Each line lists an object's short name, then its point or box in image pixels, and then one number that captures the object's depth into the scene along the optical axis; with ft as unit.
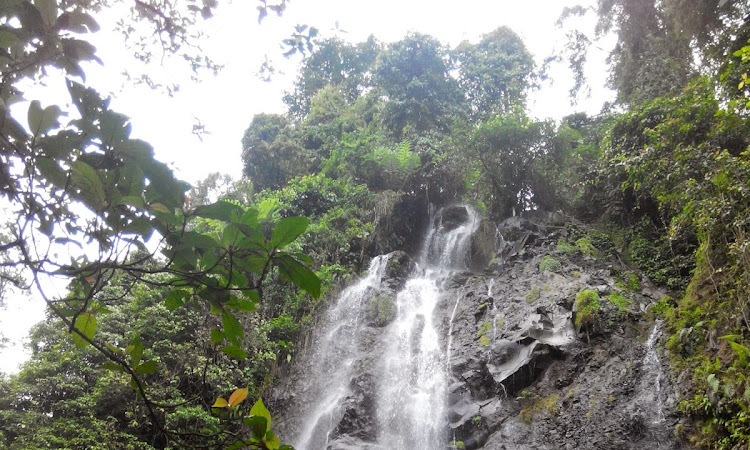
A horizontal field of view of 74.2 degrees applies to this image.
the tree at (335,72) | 70.18
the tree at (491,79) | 60.80
